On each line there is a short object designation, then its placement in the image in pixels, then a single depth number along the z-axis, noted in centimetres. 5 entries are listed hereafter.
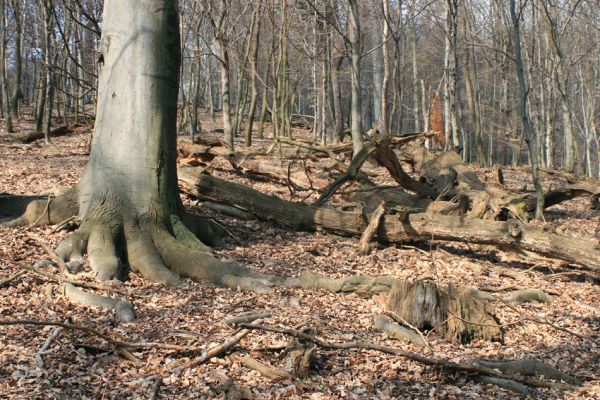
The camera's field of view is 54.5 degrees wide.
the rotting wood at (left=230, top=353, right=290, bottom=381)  408
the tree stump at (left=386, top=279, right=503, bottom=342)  542
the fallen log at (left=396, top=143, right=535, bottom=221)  910
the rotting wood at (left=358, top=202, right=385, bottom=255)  788
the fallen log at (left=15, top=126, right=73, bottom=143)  1616
